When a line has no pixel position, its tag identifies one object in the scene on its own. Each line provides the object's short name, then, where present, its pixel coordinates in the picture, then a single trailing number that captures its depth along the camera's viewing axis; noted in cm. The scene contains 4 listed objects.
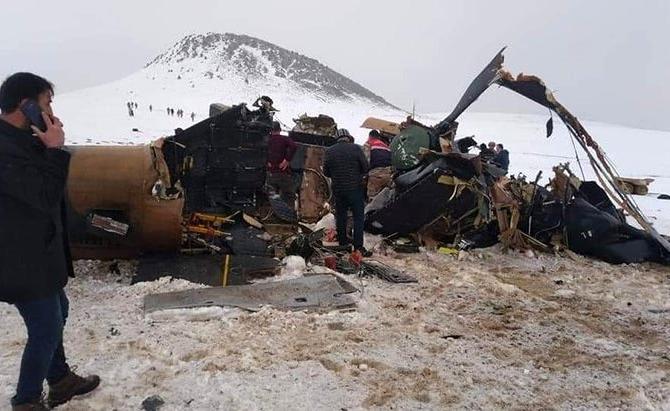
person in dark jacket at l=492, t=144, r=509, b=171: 1154
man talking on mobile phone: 239
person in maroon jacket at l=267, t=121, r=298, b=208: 834
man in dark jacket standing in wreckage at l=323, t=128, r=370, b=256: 670
